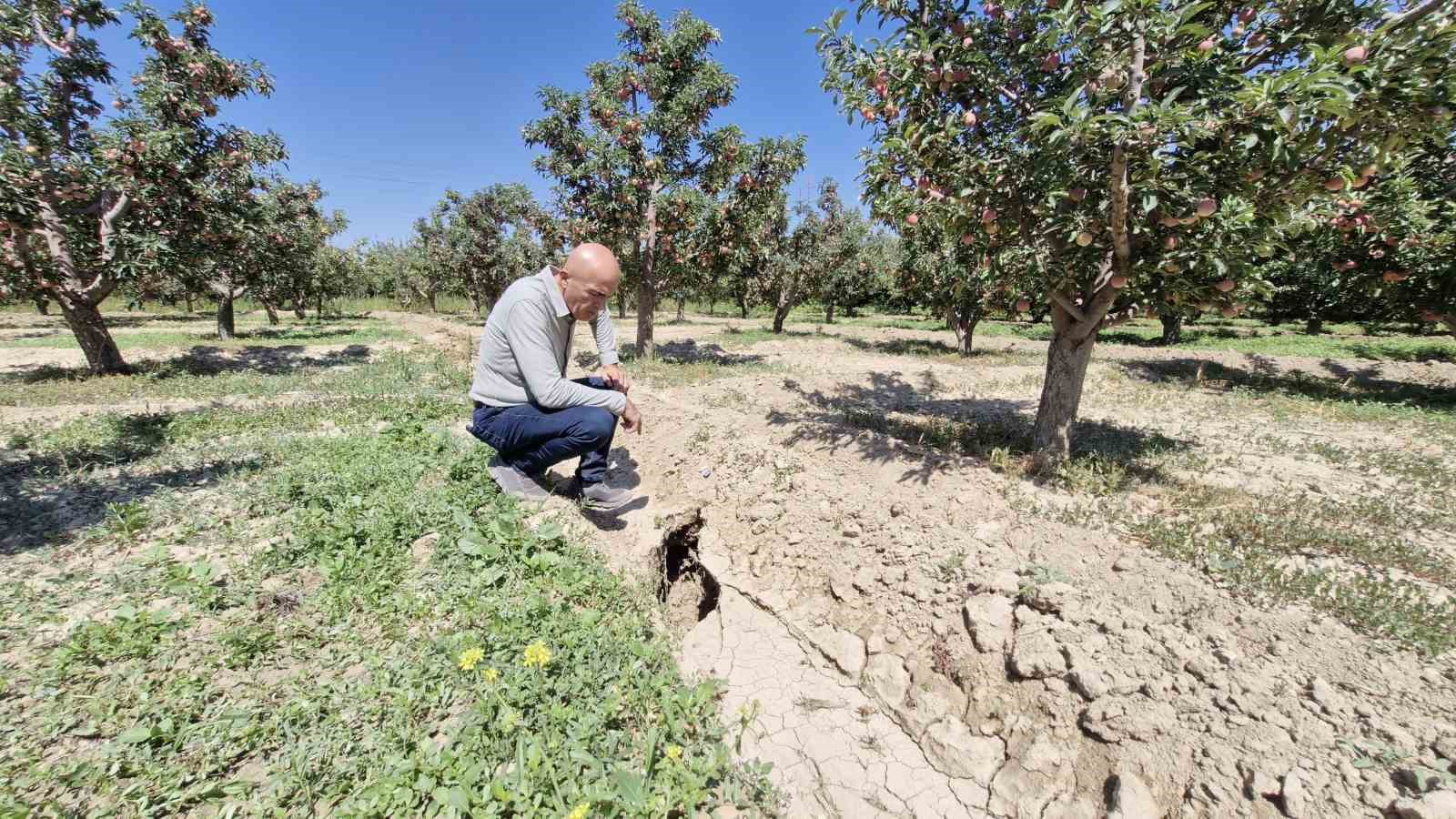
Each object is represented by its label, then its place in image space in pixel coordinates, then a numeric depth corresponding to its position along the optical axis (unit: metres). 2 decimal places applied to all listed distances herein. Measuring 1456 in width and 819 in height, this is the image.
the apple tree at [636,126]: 11.50
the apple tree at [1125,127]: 3.19
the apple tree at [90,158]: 8.61
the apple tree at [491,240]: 28.61
